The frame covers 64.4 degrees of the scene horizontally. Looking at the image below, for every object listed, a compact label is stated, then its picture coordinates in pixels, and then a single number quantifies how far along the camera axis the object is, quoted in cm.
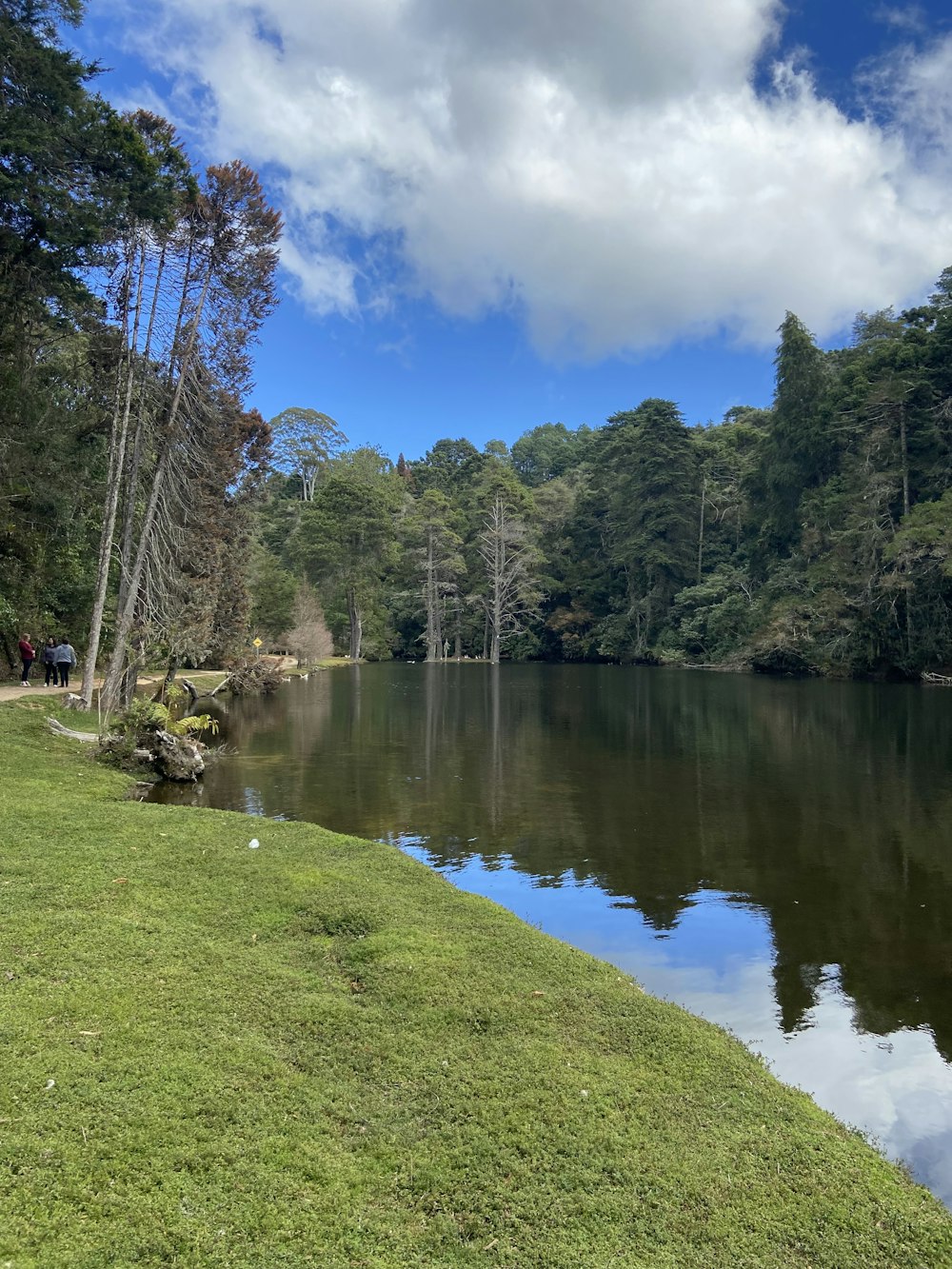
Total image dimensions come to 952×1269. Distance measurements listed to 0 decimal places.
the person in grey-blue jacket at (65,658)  2089
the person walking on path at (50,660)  2121
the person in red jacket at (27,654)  2058
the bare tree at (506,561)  6838
